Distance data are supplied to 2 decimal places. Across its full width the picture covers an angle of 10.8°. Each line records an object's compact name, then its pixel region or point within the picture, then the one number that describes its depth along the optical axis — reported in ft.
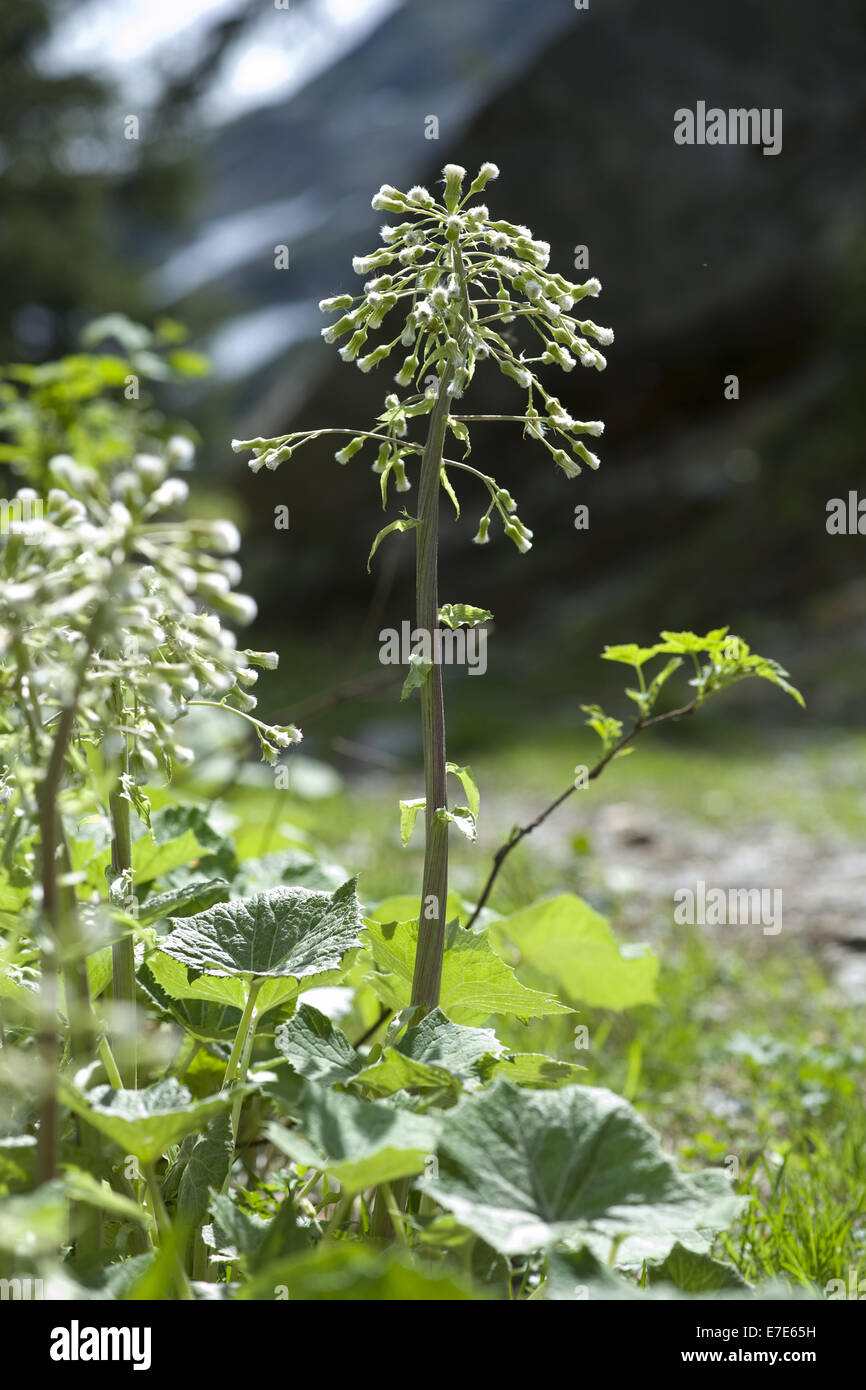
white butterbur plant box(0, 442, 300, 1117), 5.83
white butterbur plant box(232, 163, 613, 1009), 6.14
